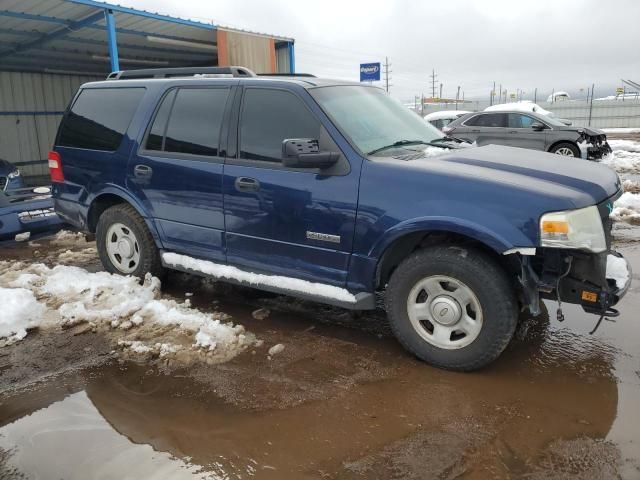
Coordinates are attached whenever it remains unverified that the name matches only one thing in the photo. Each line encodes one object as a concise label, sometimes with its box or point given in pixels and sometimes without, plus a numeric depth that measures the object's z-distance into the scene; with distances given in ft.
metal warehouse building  34.19
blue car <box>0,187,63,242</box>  21.06
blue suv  10.14
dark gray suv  42.34
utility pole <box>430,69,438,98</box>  257.55
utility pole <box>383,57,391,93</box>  186.91
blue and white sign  58.39
